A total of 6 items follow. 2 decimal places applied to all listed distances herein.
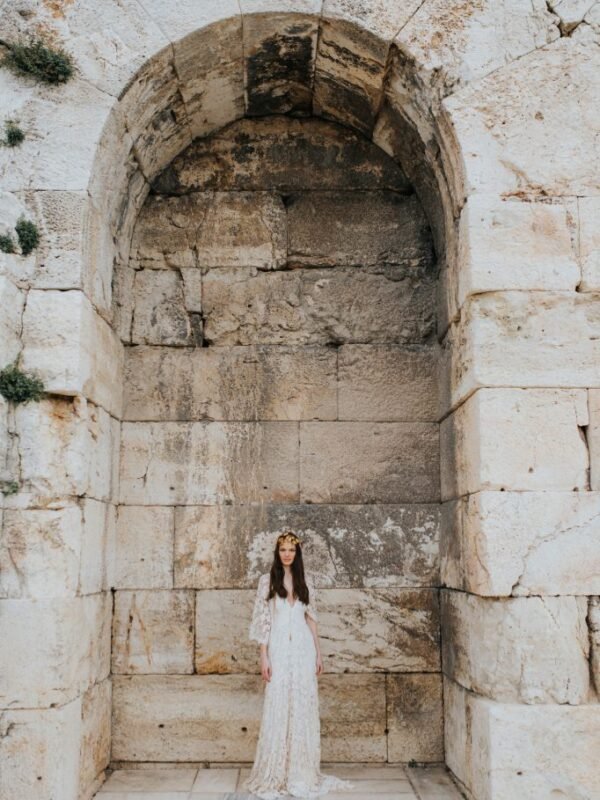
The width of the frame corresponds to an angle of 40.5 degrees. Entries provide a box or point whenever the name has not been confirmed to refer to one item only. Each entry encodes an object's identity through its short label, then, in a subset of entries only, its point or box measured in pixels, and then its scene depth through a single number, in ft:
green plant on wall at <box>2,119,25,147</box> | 17.10
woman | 17.30
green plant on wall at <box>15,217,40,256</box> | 16.73
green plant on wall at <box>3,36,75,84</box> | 17.15
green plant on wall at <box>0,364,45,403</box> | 16.07
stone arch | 15.52
